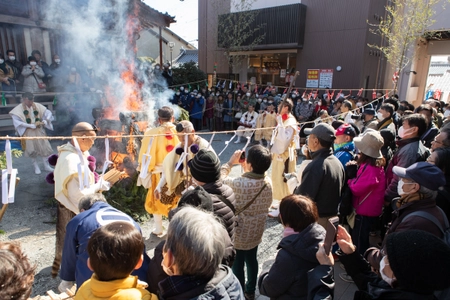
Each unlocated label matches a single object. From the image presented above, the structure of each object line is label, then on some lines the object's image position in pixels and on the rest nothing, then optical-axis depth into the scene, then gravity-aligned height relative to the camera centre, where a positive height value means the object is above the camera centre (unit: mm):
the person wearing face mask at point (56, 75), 10586 +152
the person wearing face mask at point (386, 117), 5207 -543
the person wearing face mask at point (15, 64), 9602 +464
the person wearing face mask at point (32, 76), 9828 +88
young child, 1429 -900
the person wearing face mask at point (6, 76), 9227 +53
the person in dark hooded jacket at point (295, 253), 1839 -1046
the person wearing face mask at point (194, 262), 1379 -845
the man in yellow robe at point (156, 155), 4262 -1055
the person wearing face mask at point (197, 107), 12998 -1083
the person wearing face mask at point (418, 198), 2082 -839
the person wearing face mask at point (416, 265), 1308 -792
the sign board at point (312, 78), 16547 +374
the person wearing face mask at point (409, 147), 3564 -739
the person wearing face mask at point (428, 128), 4902 -680
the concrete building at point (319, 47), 15125 +2102
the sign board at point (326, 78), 16062 +379
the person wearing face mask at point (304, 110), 11320 -979
